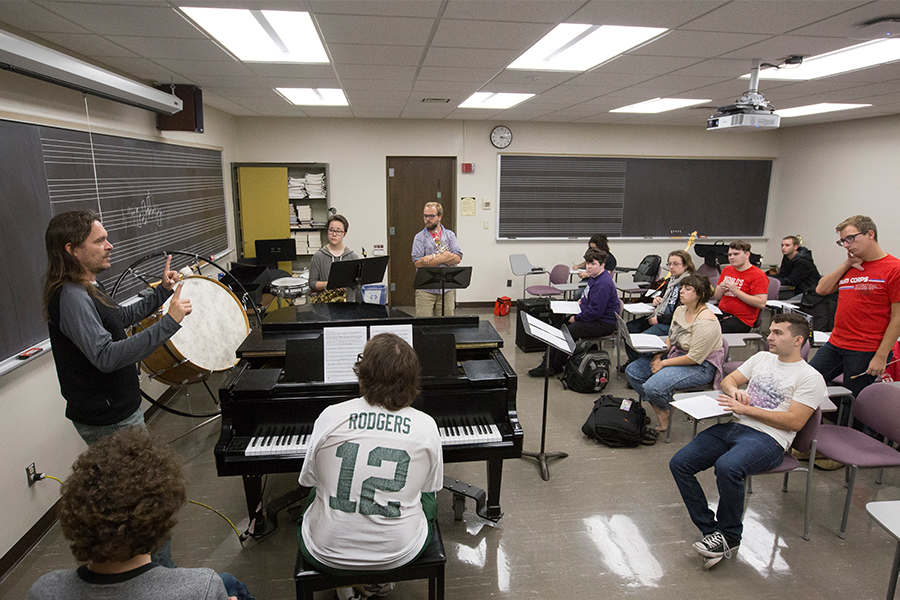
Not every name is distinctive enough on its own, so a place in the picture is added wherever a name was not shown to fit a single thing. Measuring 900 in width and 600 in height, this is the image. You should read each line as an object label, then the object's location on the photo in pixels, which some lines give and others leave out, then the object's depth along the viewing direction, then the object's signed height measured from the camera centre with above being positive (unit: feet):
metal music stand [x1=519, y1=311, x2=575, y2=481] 10.11 -2.86
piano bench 5.76 -4.28
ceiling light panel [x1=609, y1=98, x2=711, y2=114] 17.67 +3.31
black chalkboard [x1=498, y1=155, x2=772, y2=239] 24.41 +0.04
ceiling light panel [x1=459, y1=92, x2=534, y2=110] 17.07 +3.31
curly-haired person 3.28 -2.14
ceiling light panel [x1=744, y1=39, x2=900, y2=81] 11.32 +3.31
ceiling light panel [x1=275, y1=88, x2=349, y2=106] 16.44 +3.25
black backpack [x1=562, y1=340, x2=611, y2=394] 15.08 -5.09
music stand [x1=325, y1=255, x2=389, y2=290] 12.15 -1.91
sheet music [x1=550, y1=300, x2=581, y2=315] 15.82 -3.45
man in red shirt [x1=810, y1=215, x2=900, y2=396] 10.38 -2.20
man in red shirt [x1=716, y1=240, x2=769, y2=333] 14.44 -2.61
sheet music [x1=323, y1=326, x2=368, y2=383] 7.79 -2.39
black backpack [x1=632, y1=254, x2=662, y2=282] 22.12 -3.09
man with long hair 6.35 -1.77
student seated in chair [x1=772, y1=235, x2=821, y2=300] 19.51 -2.70
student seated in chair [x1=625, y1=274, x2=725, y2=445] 11.70 -3.54
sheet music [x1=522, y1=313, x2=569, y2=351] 10.08 -2.75
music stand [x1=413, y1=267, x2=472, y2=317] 13.67 -2.19
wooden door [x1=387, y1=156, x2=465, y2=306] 23.63 +0.02
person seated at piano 5.40 -2.90
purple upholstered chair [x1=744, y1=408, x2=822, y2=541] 8.48 -4.18
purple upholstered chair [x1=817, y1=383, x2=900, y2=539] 8.53 -4.21
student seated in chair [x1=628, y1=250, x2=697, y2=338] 14.93 -2.92
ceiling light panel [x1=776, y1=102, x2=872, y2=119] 18.25 +3.33
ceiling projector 11.98 +1.99
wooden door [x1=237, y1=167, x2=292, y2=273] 21.59 -0.48
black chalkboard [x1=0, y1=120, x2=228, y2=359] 8.41 -0.19
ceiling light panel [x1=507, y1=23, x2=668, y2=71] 9.91 +3.21
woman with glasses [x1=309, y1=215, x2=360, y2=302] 14.29 -1.87
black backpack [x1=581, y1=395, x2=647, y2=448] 11.98 -5.30
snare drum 15.03 -2.79
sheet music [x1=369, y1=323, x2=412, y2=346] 8.21 -2.18
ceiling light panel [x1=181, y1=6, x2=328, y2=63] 9.14 +3.18
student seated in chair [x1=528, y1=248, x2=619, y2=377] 15.28 -3.23
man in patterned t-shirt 8.13 -3.89
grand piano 7.49 -3.17
